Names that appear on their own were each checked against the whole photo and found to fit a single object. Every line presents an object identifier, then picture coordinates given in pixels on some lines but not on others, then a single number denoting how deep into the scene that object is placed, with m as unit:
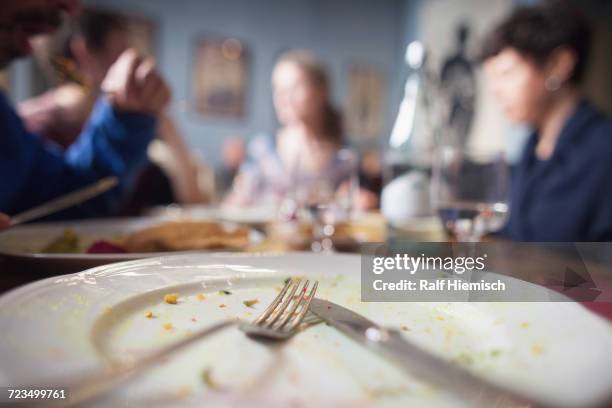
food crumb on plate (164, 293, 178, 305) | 0.36
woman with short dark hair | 1.43
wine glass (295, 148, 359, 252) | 0.87
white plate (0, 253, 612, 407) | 0.20
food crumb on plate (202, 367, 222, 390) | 0.22
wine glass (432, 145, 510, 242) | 0.75
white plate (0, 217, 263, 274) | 0.44
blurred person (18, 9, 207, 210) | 1.80
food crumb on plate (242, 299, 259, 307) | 0.36
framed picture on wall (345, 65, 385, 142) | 5.57
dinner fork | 0.19
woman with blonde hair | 2.56
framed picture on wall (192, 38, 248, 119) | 4.57
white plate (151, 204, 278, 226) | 1.12
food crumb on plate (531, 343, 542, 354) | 0.25
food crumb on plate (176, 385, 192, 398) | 0.20
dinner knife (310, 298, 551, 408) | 0.20
